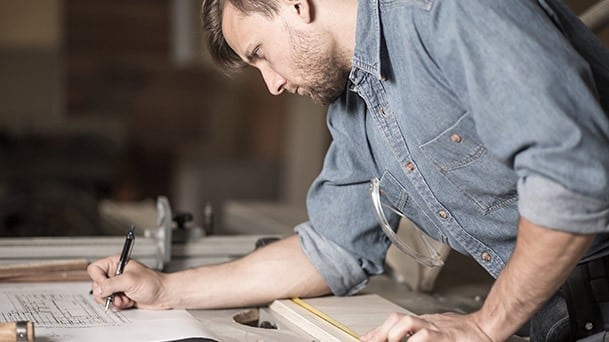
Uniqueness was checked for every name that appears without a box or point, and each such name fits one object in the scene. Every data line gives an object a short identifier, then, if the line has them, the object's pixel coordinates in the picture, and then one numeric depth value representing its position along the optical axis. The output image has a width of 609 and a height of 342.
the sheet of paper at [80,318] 1.83
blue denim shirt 1.56
